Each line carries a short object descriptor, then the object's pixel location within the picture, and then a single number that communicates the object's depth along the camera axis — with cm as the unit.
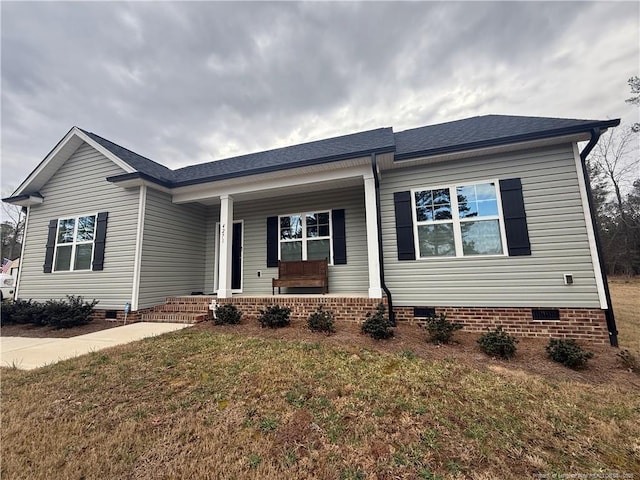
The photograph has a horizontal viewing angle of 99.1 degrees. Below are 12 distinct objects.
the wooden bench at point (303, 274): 648
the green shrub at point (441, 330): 420
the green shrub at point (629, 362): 334
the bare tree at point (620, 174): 1441
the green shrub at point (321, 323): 464
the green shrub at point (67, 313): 581
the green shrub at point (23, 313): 614
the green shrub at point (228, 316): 551
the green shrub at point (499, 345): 371
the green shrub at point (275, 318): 504
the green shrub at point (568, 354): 339
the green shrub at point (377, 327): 428
